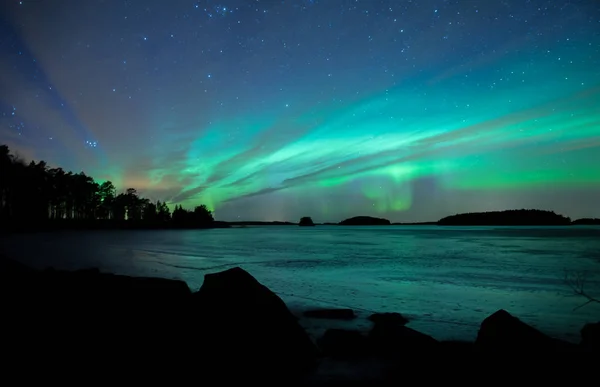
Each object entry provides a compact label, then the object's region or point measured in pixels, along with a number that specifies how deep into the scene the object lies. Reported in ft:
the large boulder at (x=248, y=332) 17.84
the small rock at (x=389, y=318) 31.18
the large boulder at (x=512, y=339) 17.37
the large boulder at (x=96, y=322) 15.35
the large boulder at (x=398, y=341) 20.11
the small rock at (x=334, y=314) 33.50
